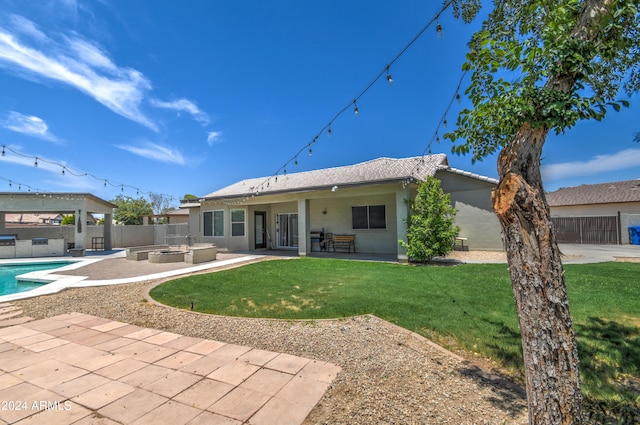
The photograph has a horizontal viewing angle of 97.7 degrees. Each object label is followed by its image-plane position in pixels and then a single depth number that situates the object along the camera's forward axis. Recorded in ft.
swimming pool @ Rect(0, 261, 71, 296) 27.73
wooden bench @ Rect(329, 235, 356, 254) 45.97
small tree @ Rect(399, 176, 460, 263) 32.40
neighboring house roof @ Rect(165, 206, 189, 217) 83.29
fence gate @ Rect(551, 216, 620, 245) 56.90
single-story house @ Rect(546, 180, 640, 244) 56.13
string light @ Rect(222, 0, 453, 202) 14.40
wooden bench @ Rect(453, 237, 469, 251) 44.91
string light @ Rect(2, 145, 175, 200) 39.31
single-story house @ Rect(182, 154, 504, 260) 40.57
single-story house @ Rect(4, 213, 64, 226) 96.83
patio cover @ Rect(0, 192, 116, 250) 50.72
